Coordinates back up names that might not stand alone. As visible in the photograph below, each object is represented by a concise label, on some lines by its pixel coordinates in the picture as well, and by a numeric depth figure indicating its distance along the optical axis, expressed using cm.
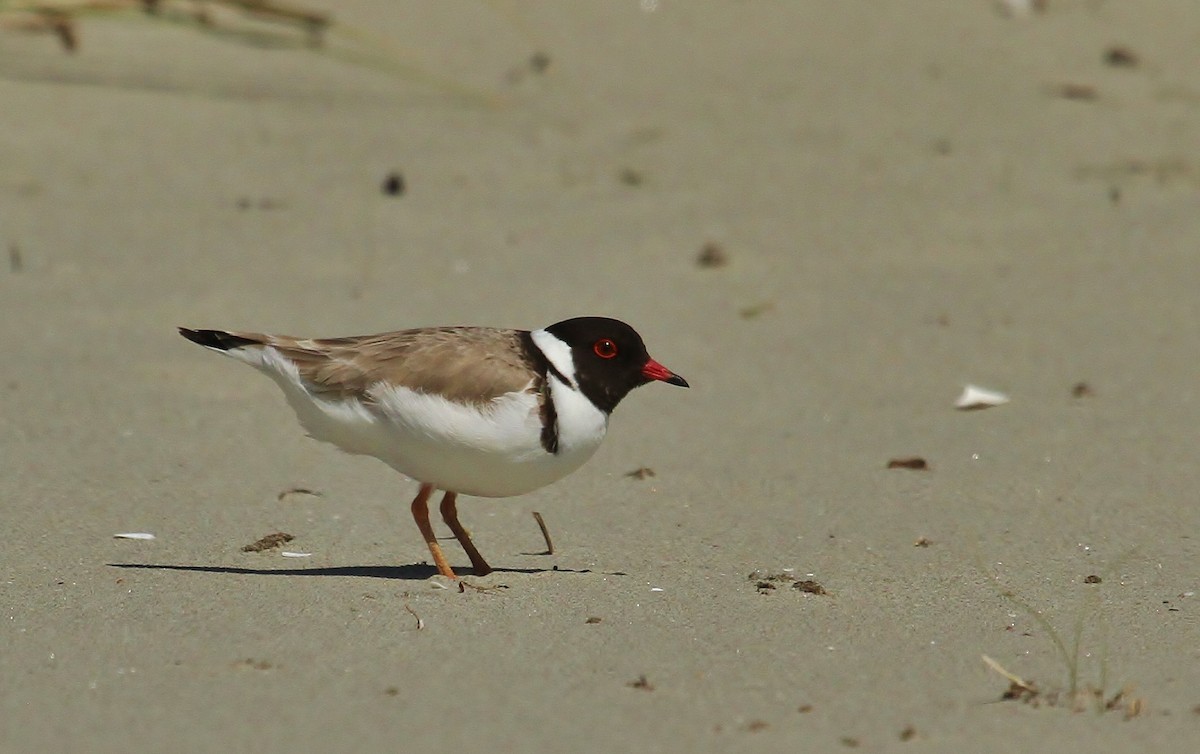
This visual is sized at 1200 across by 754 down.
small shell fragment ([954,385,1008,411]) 1277
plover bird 927
